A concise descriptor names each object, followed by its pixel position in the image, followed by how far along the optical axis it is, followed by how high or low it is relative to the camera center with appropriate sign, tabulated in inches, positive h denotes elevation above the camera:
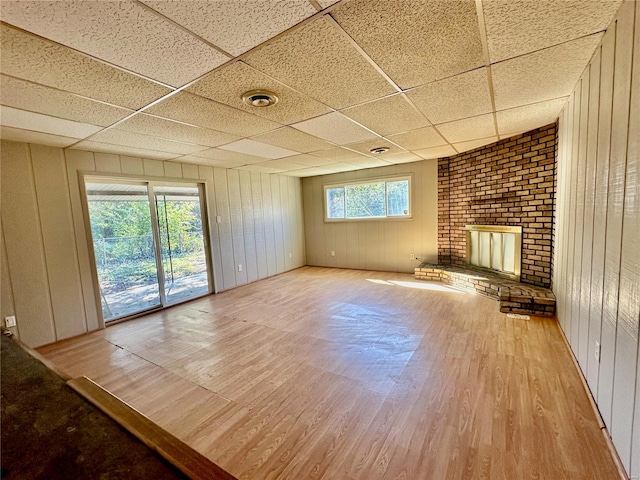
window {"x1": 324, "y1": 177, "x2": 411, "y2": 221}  226.4 +11.7
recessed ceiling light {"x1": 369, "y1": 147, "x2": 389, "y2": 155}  164.8 +38.2
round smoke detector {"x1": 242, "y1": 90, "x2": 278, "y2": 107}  83.2 +37.7
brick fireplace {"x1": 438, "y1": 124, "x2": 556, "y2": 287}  142.3 +7.0
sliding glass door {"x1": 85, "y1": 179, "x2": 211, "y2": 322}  145.9 -11.5
